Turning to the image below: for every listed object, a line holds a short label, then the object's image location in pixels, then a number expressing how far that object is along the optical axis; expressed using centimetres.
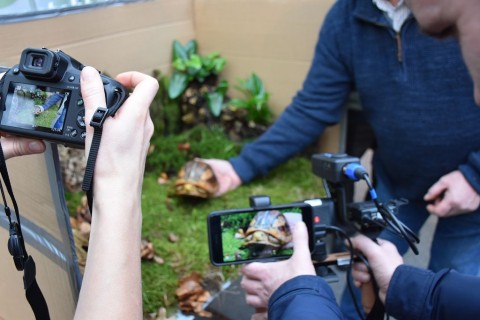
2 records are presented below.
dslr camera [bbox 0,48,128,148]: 76
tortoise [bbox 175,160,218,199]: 164
